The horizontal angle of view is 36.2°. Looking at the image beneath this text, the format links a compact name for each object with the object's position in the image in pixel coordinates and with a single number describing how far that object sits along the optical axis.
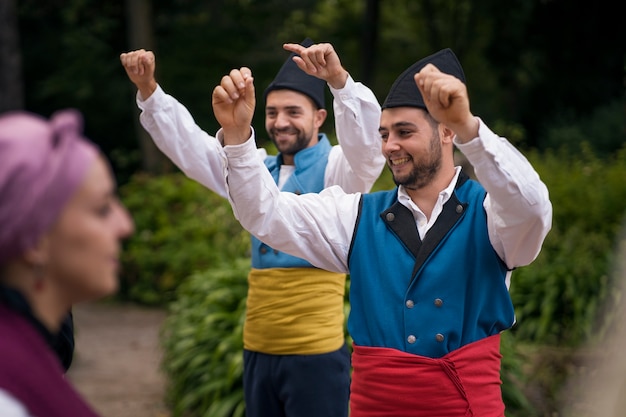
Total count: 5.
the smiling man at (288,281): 4.14
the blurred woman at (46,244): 1.69
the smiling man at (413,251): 3.04
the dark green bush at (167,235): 9.79
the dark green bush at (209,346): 5.71
